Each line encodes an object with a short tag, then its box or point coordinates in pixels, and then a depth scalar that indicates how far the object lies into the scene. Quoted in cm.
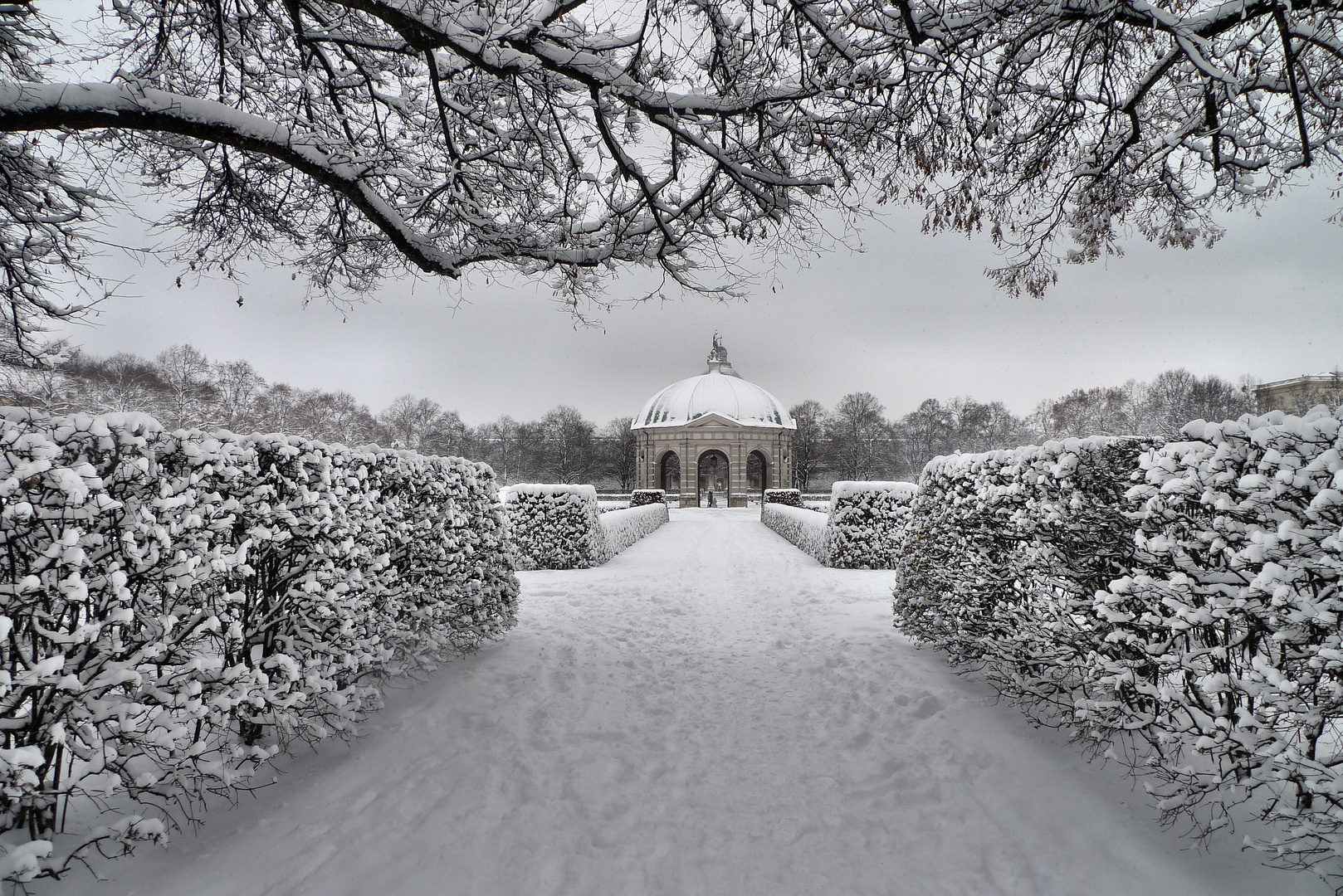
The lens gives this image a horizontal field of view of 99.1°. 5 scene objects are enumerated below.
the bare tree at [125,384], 2719
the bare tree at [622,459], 5497
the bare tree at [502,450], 6075
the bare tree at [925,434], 6090
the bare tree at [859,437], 5369
